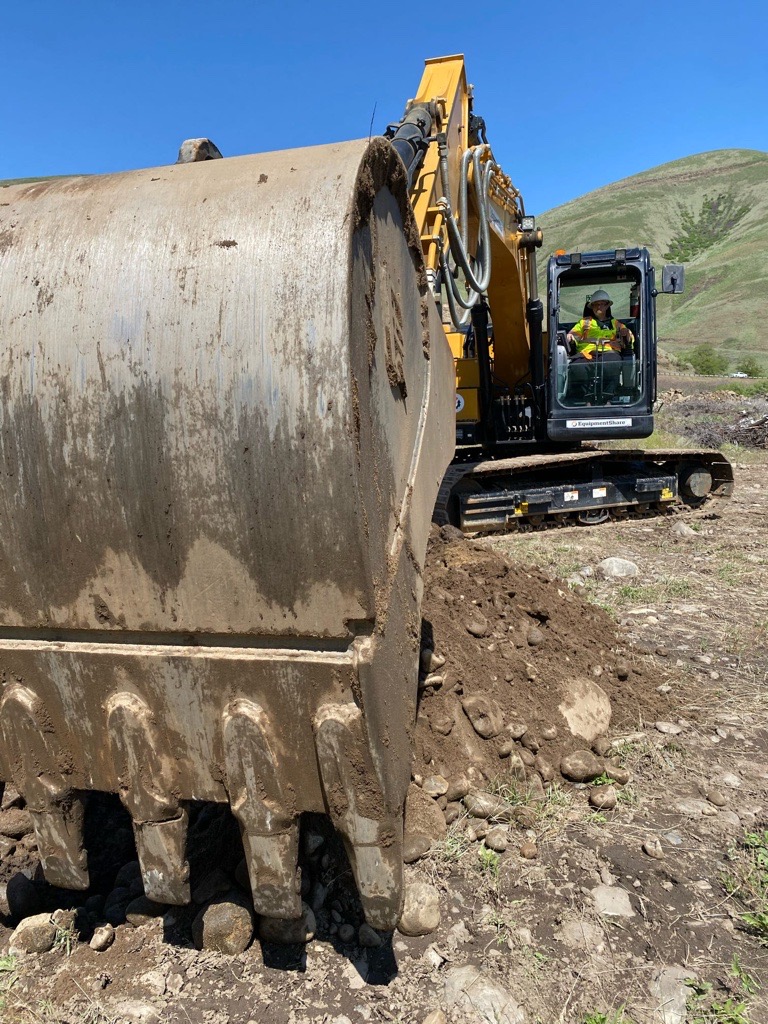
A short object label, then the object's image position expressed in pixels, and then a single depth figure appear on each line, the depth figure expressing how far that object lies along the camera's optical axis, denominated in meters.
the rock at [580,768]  3.03
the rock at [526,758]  3.03
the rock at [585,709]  3.27
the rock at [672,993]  1.99
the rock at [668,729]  3.41
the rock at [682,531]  7.45
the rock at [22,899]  2.30
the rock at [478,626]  3.46
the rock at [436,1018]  1.94
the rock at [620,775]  3.04
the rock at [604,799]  2.87
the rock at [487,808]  2.75
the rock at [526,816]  2.74
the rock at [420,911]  2.23
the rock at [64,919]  2.23
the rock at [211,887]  2.24
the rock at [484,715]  3.01
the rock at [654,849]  2.62
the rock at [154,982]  2.04
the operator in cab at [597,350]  7.45
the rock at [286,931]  2.14
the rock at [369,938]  2.19
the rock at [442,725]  2.93
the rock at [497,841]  2.61
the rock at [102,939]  2.16
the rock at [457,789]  2.79
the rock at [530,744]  3.08
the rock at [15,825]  2.59
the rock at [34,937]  2.17
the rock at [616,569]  5.87
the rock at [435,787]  2.75
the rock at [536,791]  2.89
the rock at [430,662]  3.11
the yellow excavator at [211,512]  1.48
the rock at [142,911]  2.24
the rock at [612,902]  2.35
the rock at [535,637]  3.61
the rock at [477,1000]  1.97
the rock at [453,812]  2.74
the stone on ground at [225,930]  2.12
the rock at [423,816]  2.62
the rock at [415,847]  2.52
